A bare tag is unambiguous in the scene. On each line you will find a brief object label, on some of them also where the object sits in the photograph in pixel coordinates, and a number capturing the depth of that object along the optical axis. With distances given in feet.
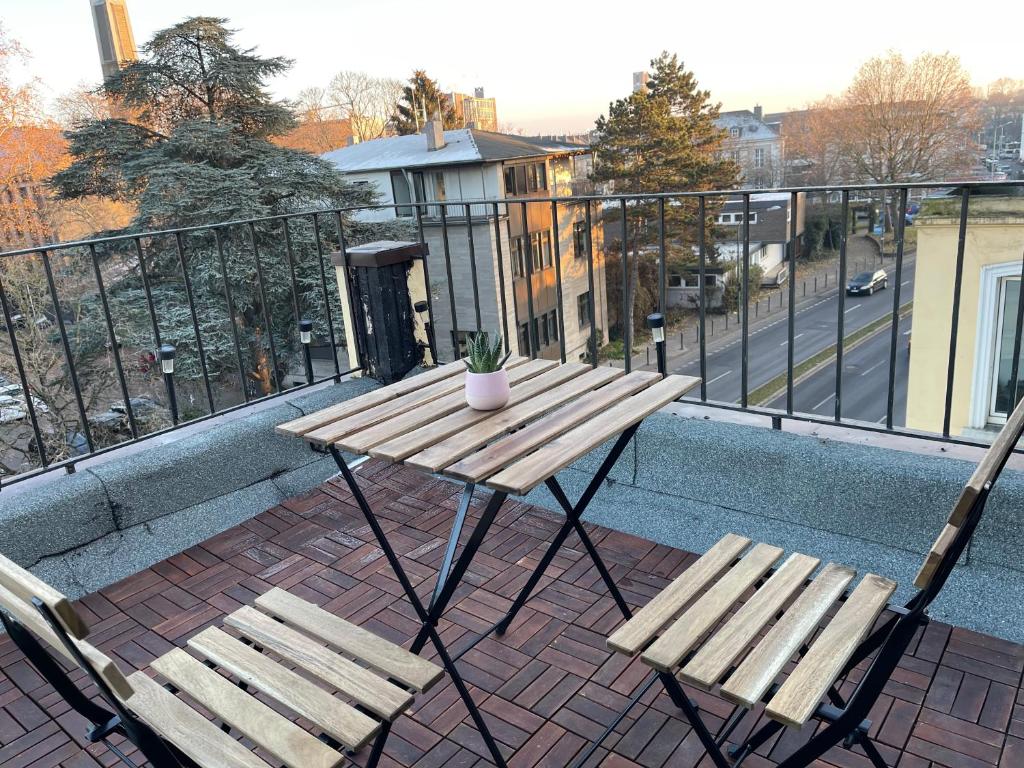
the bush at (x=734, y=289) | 83.97
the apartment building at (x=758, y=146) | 120.88
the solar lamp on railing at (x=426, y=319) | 12.38
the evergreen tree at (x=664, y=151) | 78.23
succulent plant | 6.46
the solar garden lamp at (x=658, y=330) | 9.14
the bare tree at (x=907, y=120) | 102.63
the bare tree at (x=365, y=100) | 108.06
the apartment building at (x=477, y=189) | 66.95
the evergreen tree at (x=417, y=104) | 113.29
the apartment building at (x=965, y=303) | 18.07
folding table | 5.53
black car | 84.63
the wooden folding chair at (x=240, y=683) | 3.60
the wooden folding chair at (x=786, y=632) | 4.08
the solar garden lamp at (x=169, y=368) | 9.99
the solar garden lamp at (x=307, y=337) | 11.30
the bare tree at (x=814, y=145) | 113.29
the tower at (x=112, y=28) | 78.72
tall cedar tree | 51.90
